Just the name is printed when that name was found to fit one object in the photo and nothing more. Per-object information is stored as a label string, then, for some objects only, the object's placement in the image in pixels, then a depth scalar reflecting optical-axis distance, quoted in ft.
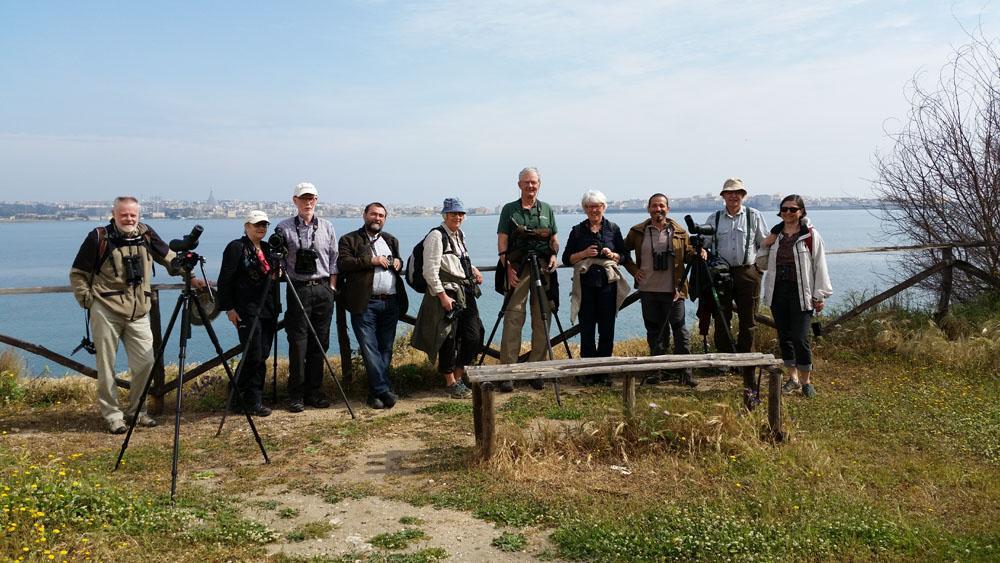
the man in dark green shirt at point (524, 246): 22.63
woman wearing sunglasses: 21.27
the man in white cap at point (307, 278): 21.09
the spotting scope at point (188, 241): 17.52
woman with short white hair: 22.89
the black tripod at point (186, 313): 16.61
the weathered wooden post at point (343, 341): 23.93
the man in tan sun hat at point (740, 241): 23.50
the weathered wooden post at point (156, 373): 22.17
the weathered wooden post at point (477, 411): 17.61
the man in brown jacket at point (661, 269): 23.17
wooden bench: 16.57
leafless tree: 31.45
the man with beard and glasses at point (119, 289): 19.42
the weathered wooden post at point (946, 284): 29.22
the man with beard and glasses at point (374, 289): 21.79
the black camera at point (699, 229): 22.84
